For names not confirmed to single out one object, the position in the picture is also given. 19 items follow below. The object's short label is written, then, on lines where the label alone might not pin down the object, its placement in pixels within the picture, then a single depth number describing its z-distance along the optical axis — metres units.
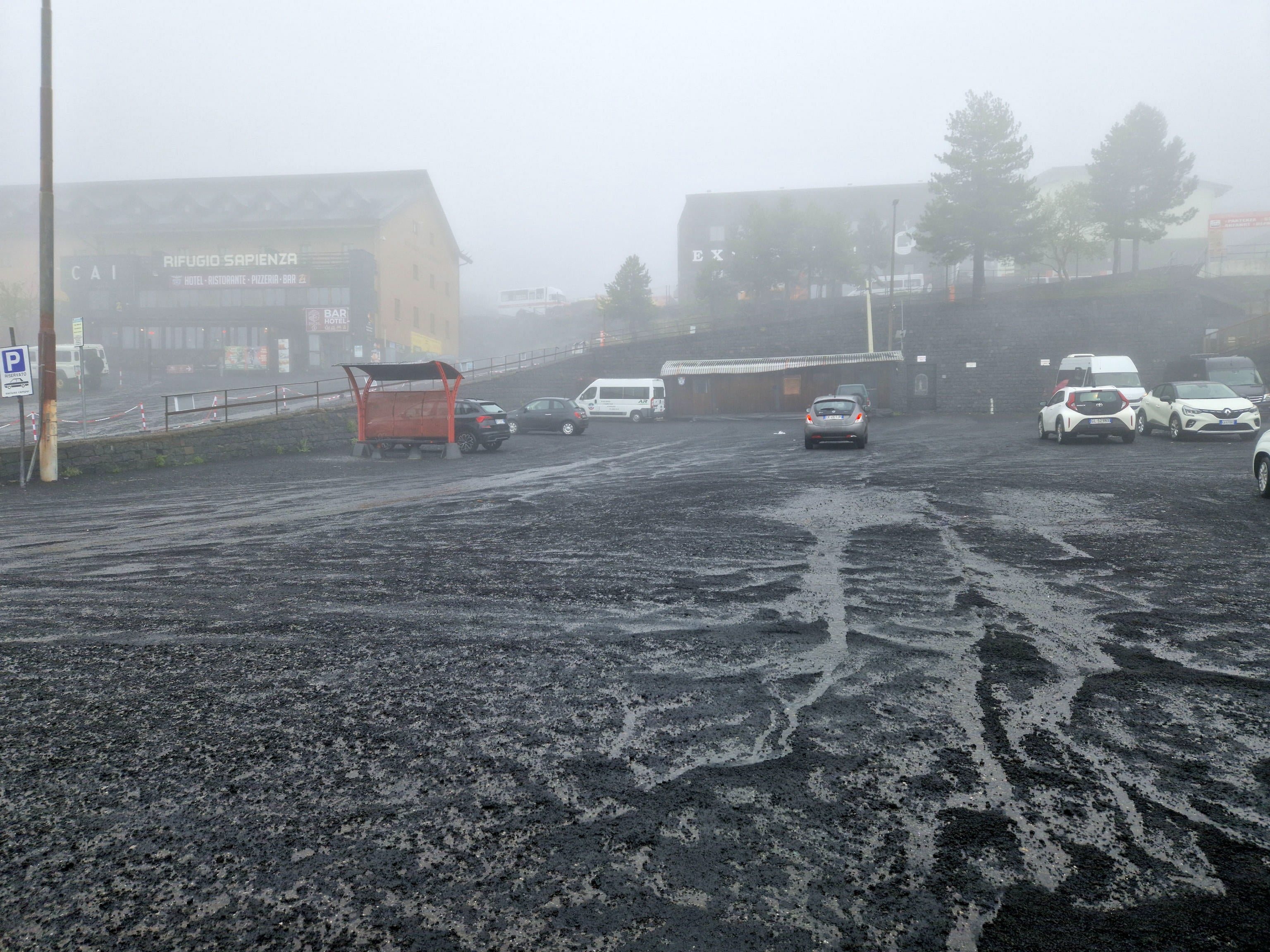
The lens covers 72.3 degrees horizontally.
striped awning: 48.22
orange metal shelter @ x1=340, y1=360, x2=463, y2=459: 22.62
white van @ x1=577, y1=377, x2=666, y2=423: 44.47
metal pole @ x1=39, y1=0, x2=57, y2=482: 15.17
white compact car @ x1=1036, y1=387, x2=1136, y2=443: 21.36
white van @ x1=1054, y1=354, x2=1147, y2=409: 29.86
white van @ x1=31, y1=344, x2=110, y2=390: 42.12
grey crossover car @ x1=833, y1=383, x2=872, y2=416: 37.75
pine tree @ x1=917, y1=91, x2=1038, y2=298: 52.94
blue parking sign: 14.47
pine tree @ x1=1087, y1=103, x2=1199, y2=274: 57.50
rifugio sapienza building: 60.69
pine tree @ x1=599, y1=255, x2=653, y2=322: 72.44
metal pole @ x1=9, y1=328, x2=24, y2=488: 15.08
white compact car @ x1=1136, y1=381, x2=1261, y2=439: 21.39
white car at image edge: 10.80
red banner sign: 78.12
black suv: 24.31
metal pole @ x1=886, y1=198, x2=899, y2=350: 45.16
